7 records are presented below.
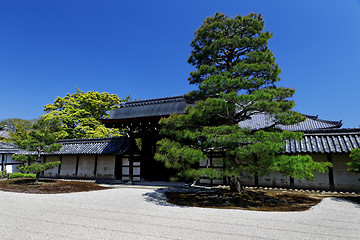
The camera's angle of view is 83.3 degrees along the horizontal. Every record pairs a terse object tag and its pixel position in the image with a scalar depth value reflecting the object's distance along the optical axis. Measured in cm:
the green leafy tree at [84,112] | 2345
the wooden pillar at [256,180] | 1199
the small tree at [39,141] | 1270
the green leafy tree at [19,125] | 2749
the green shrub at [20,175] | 1662
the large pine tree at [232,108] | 700
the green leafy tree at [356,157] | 859
